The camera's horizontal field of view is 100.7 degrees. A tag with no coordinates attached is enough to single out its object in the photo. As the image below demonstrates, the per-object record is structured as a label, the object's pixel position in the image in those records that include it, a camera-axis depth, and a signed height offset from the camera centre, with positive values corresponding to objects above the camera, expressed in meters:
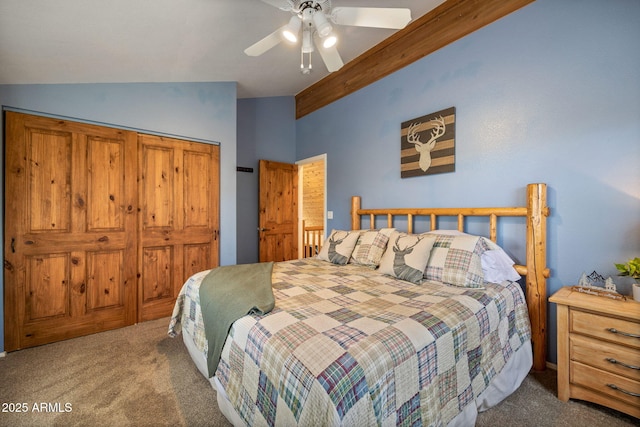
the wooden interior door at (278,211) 4.19 +0.05
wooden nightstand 1.44 -0.80
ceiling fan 1.65 +1.26
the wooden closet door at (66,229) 2.25 -0.13
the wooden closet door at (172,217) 2.88 -0.03
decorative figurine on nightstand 1.63 -0.48
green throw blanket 1.42 -0.50
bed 0.97 -0.56
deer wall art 2.53 +0.70
